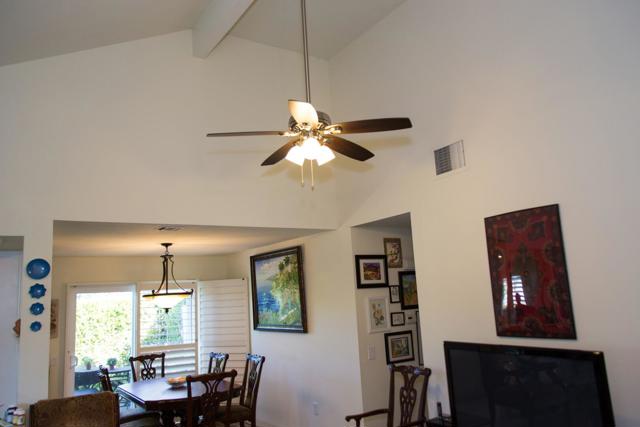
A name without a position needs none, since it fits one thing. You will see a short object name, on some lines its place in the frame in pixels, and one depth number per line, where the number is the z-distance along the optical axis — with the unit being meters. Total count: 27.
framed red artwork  3.13
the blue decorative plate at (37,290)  3.71
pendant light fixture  5.43
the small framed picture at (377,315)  5.04
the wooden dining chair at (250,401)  5.11
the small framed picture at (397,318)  5.22
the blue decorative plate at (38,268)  3.71
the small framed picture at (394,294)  5.26
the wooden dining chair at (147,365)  6.07
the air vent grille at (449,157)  3.91
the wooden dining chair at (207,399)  4.37
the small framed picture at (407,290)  5.34
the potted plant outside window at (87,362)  6.39
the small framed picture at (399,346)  5.09
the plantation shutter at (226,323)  6.78
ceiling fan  2.86
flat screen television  2.72
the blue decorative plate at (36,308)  3.69
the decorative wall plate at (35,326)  3.68
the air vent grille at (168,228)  4.54
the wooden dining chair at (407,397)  3.90
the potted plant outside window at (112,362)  6.57
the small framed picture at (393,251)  5.36
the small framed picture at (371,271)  5.07
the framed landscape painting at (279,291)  5.74
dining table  4.39
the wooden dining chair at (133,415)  4.97
